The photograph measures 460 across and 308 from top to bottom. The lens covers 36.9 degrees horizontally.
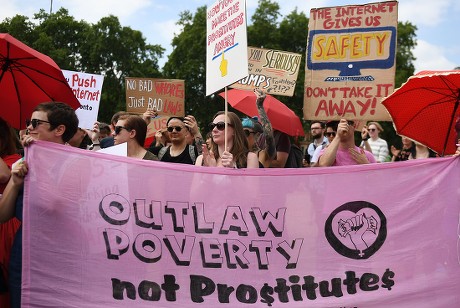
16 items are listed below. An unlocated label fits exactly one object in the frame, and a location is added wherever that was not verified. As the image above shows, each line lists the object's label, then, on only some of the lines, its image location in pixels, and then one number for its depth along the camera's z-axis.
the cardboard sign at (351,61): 6.18
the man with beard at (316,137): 10.16
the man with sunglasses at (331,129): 6.56
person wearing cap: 5.86
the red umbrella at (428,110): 5.63
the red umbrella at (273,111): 7.03
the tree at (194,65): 37.25
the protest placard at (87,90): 9.28
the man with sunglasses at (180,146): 6.32
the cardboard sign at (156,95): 9.49
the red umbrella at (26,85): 5.20
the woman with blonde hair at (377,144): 11.79
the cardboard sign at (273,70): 8.73
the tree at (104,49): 40.31
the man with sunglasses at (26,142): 4.14
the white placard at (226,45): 4.85
